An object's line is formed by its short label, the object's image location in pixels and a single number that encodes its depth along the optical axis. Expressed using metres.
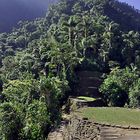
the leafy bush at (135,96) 36.94
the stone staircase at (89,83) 42.28
